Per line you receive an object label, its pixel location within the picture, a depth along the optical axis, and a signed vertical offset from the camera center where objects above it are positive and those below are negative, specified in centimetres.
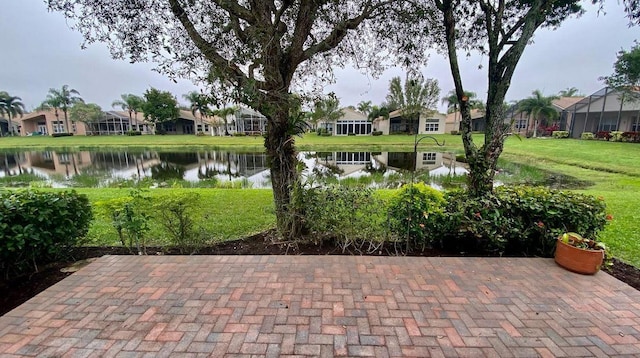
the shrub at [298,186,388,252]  402 -114
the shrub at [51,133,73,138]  3896 +35
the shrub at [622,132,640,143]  2200 -45
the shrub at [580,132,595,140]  2559 -38
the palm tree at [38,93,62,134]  4025 +488
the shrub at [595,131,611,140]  2406 -30
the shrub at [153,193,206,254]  383 -113
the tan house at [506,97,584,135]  3177 +158
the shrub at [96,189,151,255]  362 -96
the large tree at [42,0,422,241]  377 +139
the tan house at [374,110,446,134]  3838 +137
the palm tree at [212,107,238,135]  3383 +249
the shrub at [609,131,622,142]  2285 -37
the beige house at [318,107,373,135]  3981 +138
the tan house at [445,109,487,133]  3925 +149
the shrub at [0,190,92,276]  302 -99
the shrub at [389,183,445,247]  374 -102
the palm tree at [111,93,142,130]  4184 +494
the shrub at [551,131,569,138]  2878 -20
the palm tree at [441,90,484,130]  3519 +387
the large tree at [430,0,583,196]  405 +92
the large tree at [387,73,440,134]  3478 +450
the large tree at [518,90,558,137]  3125 +278
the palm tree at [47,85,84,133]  4003 +567
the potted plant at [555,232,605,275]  317 -134
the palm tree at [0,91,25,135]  4203 +480
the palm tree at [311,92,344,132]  3485 +249
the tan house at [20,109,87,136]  4394 +207
